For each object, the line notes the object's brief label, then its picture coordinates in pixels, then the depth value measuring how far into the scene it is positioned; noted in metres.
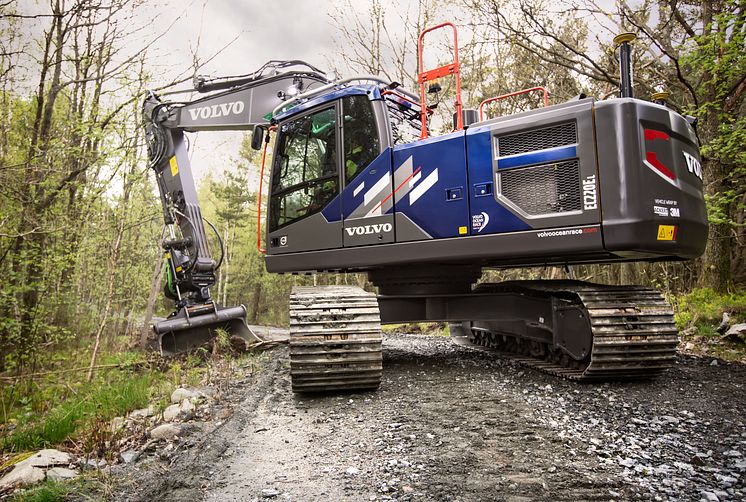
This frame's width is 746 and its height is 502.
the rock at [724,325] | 5.72
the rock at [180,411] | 3.78
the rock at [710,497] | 1.86
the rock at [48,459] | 3.06
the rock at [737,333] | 5.27
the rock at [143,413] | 4.30
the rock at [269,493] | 2.05
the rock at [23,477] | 2.78
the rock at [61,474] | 2.74
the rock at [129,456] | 2.86
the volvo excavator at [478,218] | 3.58
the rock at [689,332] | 6.01
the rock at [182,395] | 4.56
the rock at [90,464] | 2.91
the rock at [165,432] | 3.25
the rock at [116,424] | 3.65
